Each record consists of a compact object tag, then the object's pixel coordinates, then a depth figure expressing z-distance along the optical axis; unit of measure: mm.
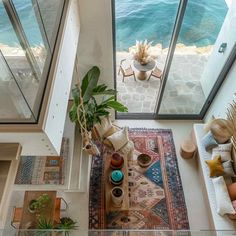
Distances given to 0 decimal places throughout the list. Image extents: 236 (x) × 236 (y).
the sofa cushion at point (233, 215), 2822
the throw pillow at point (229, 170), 3080
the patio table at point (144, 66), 4180
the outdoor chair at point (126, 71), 4316
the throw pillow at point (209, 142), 3323
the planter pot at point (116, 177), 3146
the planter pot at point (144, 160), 3584
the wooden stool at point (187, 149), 3633
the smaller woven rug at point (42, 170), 2693
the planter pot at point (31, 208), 2520
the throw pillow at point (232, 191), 2928
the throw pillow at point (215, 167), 3088
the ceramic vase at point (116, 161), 3295
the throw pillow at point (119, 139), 3449
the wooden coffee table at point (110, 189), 3121
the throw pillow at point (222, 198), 2822
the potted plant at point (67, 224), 2833
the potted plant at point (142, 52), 3820
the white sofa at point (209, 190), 2858
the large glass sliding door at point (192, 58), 3090
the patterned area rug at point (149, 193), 3223
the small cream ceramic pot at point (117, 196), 3059
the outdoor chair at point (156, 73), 4316
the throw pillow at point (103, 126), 3484
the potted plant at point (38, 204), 2518
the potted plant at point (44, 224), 2394
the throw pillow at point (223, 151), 3193
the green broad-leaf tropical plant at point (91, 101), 2965
